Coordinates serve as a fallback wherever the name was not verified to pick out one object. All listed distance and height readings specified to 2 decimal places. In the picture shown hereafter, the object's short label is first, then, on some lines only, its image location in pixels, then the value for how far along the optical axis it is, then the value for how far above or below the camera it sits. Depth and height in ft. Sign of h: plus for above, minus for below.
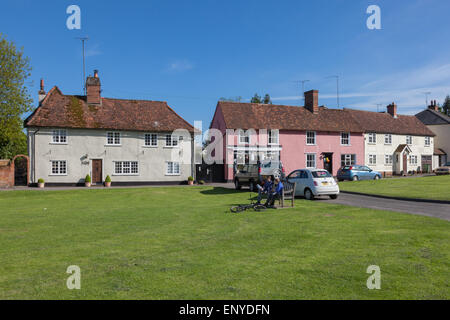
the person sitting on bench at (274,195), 49.42 -4.29
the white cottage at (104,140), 105.60 +8.06
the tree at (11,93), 107.86 +22.75
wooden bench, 51.94 -4.13
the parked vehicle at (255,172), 79.10 -1.72
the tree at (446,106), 306.55 +50.77
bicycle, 47.29 -5.87
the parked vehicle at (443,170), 143.74 -2.60
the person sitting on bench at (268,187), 51.08 -3.27
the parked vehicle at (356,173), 115.34 -3.05
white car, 62.69 -3.55
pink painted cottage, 127.13 +11.57
